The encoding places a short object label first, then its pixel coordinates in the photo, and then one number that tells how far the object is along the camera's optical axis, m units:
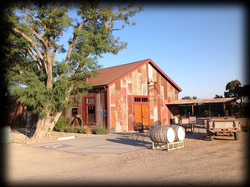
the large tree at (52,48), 12.98
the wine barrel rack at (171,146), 9.81
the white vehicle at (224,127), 11.42
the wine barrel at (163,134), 9.42
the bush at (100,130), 16.23
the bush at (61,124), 18.61
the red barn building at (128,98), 17.44
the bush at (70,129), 17.58
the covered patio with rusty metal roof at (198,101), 17.42
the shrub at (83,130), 16.76
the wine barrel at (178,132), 9.84
